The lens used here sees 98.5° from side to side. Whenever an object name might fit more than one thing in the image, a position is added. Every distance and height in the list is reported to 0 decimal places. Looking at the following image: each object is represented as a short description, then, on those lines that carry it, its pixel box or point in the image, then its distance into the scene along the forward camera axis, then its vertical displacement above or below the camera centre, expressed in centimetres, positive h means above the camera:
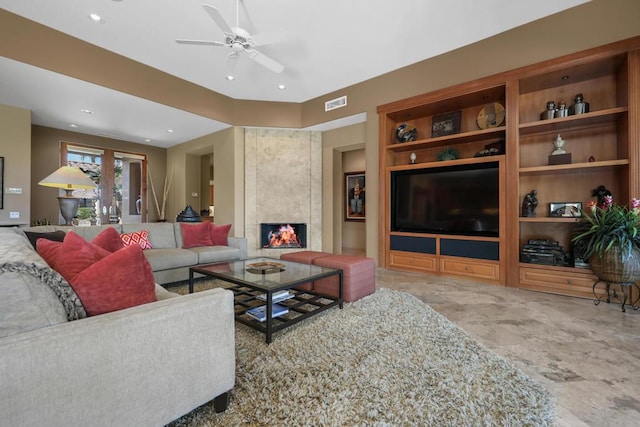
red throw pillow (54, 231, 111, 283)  117 -19
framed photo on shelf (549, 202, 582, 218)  332 +6
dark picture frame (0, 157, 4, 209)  413 +52
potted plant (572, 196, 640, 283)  264 -28
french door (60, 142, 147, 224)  616 +79
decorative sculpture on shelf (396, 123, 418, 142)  454 +134
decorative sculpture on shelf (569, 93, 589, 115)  317 +126
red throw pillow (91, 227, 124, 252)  174 -16
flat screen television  372 +22
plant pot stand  268 -80
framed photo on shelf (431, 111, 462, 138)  421 +141
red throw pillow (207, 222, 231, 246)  420 -31
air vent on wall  509 +210
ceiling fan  283 +188
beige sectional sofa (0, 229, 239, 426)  80 -48
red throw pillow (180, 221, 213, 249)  400 -30
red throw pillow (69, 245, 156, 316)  109 -28
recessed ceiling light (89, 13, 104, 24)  311 +226
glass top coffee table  205 -62
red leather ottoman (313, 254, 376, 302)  273 -65
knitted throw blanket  90 -25
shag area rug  126 -92
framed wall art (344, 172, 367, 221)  661 +42
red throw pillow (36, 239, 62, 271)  125 -17
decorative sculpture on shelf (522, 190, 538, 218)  350 +13
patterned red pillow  350 -30
